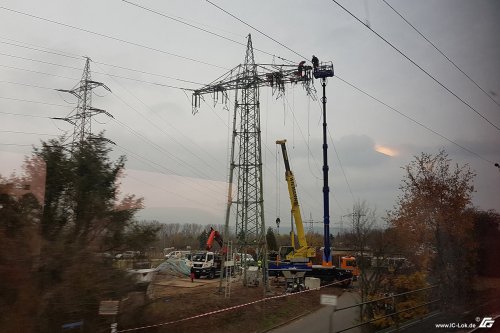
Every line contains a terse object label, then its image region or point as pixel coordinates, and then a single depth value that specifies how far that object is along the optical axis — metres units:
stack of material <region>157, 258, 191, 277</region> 30.97
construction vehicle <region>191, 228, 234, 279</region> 31.56
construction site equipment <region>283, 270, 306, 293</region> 23.70
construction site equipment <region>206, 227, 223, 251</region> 29.06
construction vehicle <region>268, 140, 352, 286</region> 27.25
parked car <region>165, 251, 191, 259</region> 39.88
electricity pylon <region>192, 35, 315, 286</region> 21.59
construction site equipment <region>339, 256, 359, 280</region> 30.32
